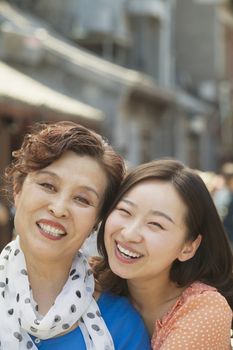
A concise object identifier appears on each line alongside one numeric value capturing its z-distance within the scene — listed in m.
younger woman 2.57
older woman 2.58
